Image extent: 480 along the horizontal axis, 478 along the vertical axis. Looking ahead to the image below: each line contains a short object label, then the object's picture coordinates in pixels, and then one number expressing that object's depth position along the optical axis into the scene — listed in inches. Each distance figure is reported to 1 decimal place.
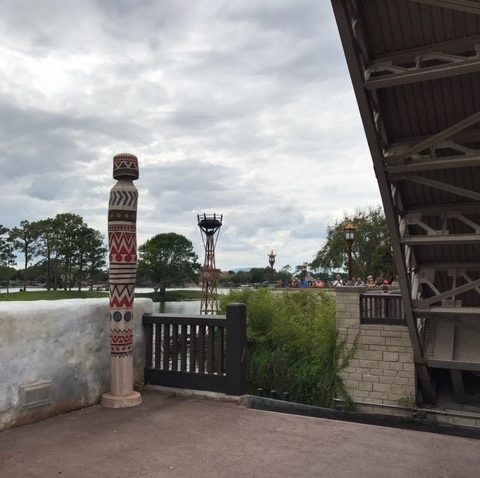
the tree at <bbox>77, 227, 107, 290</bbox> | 2728.8
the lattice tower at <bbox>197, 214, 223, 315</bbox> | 1241.4
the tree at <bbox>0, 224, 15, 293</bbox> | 2682.1
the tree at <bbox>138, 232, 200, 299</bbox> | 3299.7
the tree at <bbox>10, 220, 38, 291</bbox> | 2655.0
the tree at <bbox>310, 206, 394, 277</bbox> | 1774.1
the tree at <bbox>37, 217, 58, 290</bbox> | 2612.5
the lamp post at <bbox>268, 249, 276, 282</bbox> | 1128.8
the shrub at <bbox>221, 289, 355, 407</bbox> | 607.8
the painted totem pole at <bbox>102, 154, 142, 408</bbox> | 199.3
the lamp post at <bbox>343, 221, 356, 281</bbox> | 765.9
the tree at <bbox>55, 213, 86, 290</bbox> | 2647.6
